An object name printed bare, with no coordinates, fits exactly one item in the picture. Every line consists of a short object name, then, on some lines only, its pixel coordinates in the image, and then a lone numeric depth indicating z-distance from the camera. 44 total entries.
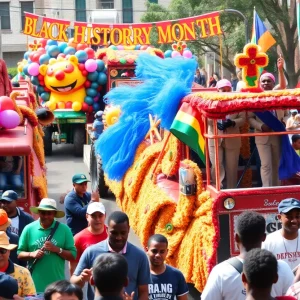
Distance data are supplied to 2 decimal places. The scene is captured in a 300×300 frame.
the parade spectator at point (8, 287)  4.94
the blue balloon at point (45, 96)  21.27
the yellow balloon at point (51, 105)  20.92
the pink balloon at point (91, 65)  20.52
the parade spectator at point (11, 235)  6.99
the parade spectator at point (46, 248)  7.32
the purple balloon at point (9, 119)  9.74
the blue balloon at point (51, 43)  23.36
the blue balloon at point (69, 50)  21.77
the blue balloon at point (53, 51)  21.95
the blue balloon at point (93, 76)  20.73
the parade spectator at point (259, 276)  4.32
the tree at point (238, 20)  29.16
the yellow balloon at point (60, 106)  21.08
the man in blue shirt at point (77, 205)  9.05
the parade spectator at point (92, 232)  7.46
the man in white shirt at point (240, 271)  5.08
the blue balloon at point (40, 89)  21.30
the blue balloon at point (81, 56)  20.94
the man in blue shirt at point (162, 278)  6.35
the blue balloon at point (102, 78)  20.80
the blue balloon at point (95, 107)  21.19
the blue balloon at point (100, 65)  20.77
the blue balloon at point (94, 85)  20.97
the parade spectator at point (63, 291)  4.64
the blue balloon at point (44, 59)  21.62
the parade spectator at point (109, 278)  4.54
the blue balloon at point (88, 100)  21.05
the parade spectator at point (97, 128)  15.35
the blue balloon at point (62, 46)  22.30
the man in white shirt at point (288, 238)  6.43
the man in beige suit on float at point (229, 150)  9.02
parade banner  27.08
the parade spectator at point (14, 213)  8.02
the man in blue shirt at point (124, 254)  5.88
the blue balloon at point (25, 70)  21.49
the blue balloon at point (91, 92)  20.97
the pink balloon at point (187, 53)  21.73
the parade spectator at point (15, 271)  5.95
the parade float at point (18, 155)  9.20
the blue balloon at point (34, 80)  21.30
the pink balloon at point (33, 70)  21.05
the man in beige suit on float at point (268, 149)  9.12
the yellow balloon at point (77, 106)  20.84
